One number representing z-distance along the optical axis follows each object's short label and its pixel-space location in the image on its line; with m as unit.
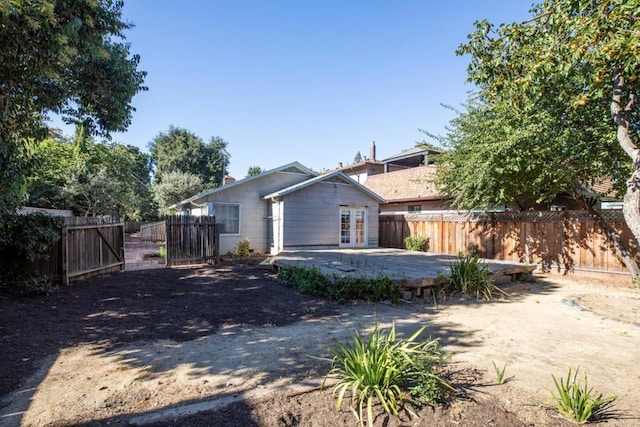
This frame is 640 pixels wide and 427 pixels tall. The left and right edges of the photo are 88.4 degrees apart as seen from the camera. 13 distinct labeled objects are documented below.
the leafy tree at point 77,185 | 17.39
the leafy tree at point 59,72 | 4.21
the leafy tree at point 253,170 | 43.31
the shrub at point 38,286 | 6.72
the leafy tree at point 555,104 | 4.50
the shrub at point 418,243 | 14.34
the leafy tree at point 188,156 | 39.00
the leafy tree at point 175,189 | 28.17
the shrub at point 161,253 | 14.42
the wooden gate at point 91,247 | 7.95
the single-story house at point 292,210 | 14.05
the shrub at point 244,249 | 13.95
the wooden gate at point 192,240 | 11.23
